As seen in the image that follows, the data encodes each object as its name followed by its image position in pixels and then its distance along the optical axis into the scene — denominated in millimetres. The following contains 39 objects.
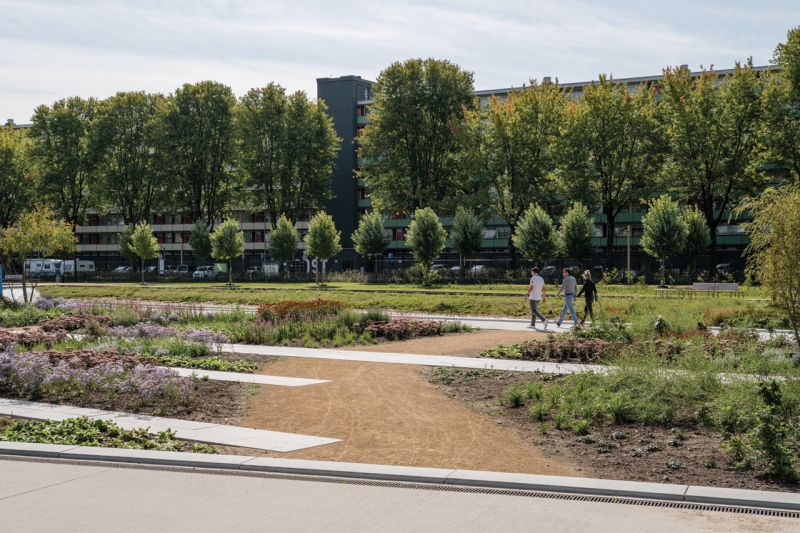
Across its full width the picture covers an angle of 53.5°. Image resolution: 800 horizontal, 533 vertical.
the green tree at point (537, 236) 51719
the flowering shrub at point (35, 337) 18453
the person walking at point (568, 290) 25031
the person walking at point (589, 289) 24708
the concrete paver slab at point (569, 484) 7461
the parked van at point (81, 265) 92875
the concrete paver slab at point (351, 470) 8062
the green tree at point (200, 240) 72875
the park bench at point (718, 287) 34500
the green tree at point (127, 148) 76250
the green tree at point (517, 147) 62438
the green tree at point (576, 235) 51616
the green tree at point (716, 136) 54938
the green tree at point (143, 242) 68062
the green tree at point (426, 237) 51312
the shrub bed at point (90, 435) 9664
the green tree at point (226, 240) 64812
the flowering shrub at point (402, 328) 21672
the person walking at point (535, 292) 25312
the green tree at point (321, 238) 59156
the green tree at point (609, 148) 58406
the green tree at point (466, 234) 56125
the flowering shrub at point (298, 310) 23094
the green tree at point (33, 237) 35125
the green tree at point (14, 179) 78438
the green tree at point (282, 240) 65000
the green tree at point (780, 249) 13859
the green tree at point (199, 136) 73062
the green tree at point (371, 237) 60562
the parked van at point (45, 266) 86812
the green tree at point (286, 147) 73000
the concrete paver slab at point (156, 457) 8664
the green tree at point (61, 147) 76875
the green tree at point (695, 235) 52844
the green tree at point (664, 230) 48188
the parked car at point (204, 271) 81400
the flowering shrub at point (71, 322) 23141
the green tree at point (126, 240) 73875
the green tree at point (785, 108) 51078
